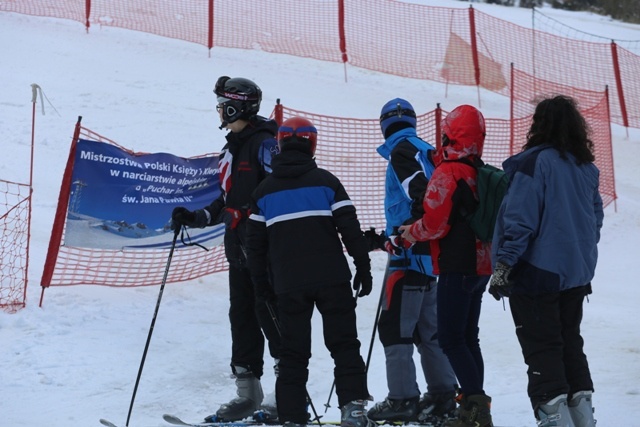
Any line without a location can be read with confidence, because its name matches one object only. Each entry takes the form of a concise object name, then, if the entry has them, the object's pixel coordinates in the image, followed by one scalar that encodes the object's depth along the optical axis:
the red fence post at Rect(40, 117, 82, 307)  14.49
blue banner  14.77
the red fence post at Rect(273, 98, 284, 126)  18.05
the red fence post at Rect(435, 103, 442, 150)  21.82
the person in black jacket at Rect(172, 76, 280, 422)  11.53
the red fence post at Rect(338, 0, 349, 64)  35.81
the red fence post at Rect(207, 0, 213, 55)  35.75
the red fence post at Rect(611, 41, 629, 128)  32.91
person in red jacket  10.01
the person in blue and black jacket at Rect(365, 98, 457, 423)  11.04
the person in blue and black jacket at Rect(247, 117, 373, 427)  10.12
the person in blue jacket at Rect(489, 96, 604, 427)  9.25
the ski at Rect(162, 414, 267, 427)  11.06
